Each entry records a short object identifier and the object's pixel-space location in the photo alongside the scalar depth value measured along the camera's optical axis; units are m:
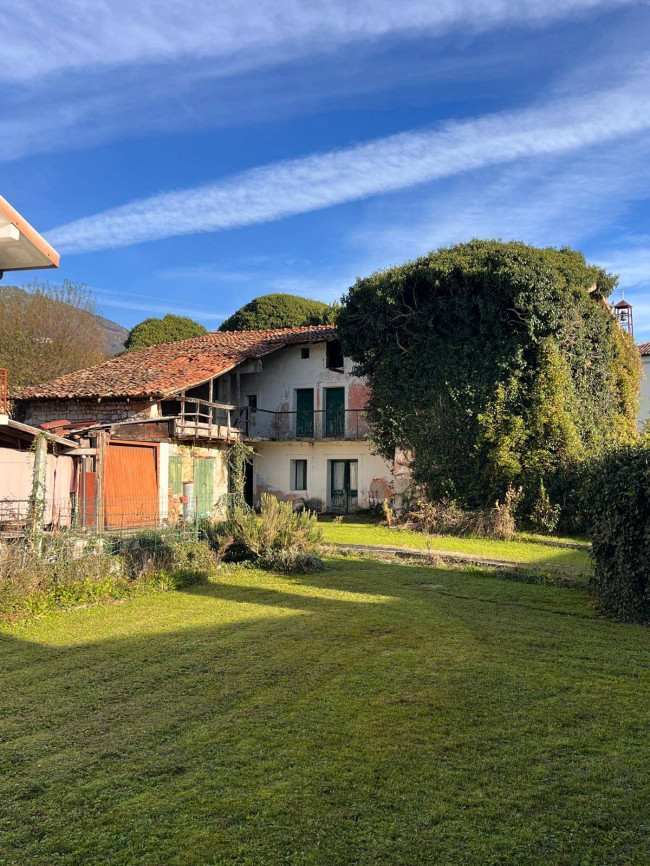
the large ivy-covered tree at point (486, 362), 19.61
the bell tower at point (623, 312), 31.05
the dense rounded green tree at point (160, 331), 37.28
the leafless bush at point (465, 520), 18.14
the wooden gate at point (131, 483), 14.43
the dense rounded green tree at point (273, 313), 38.28
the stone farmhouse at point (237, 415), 20.83
